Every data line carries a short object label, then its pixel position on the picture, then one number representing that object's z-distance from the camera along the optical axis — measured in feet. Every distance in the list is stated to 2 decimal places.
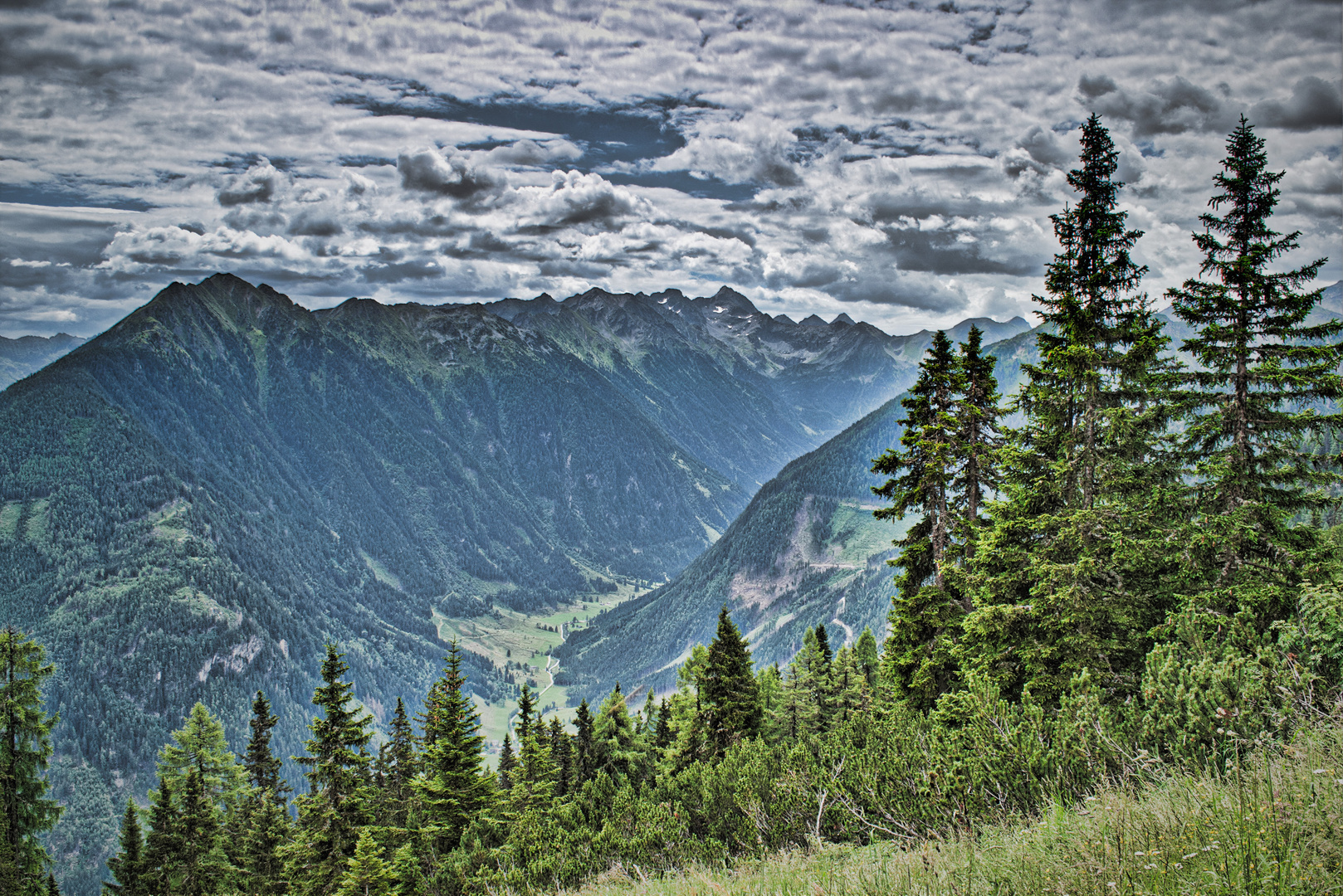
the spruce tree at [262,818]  124.16
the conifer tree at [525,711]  163.12
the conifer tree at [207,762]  176.55
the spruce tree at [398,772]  129.29
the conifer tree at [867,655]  169.07
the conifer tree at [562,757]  139.40
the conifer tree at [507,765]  150.71
